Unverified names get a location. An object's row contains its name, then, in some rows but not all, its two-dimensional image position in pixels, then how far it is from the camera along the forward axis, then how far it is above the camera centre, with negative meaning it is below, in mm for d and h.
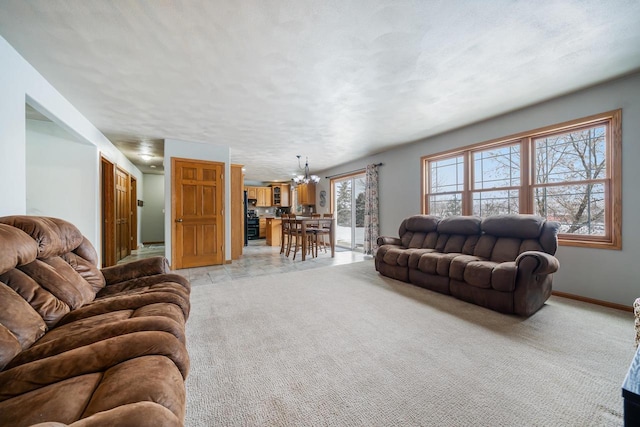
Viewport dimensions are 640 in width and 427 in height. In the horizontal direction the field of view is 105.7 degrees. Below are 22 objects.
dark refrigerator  8203 -303
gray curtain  5949 +26
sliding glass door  6992 +76
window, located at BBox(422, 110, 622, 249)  2846 +461
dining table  5480 -283
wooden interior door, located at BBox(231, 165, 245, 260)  5684 +60
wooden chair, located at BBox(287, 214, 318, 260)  5785 -445
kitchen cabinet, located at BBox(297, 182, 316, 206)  8484 +656
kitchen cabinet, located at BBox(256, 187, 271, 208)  9836 +664
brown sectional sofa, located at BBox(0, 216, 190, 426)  746 -571
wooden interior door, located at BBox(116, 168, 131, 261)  5137 -6
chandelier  6236 +915
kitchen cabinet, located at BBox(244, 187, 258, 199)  9734 +819
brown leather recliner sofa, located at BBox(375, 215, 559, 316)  2447 -593
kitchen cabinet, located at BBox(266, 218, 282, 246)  7957 -590
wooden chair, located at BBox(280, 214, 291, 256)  6051 -382
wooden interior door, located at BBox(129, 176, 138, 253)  6371 +16
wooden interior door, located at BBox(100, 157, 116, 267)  4543 +54
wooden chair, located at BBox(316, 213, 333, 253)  6199 -772
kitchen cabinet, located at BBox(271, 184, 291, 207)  9812 +742
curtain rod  5942 +1154
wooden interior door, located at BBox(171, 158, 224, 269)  4620 +19
